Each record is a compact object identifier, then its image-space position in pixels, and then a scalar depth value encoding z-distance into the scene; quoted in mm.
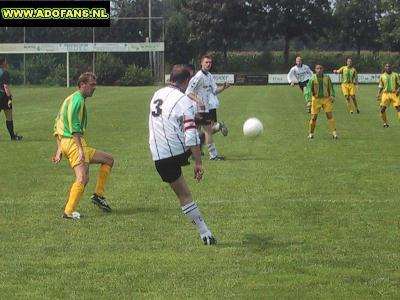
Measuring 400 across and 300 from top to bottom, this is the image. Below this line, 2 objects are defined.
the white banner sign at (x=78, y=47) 61938
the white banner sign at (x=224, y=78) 62700
